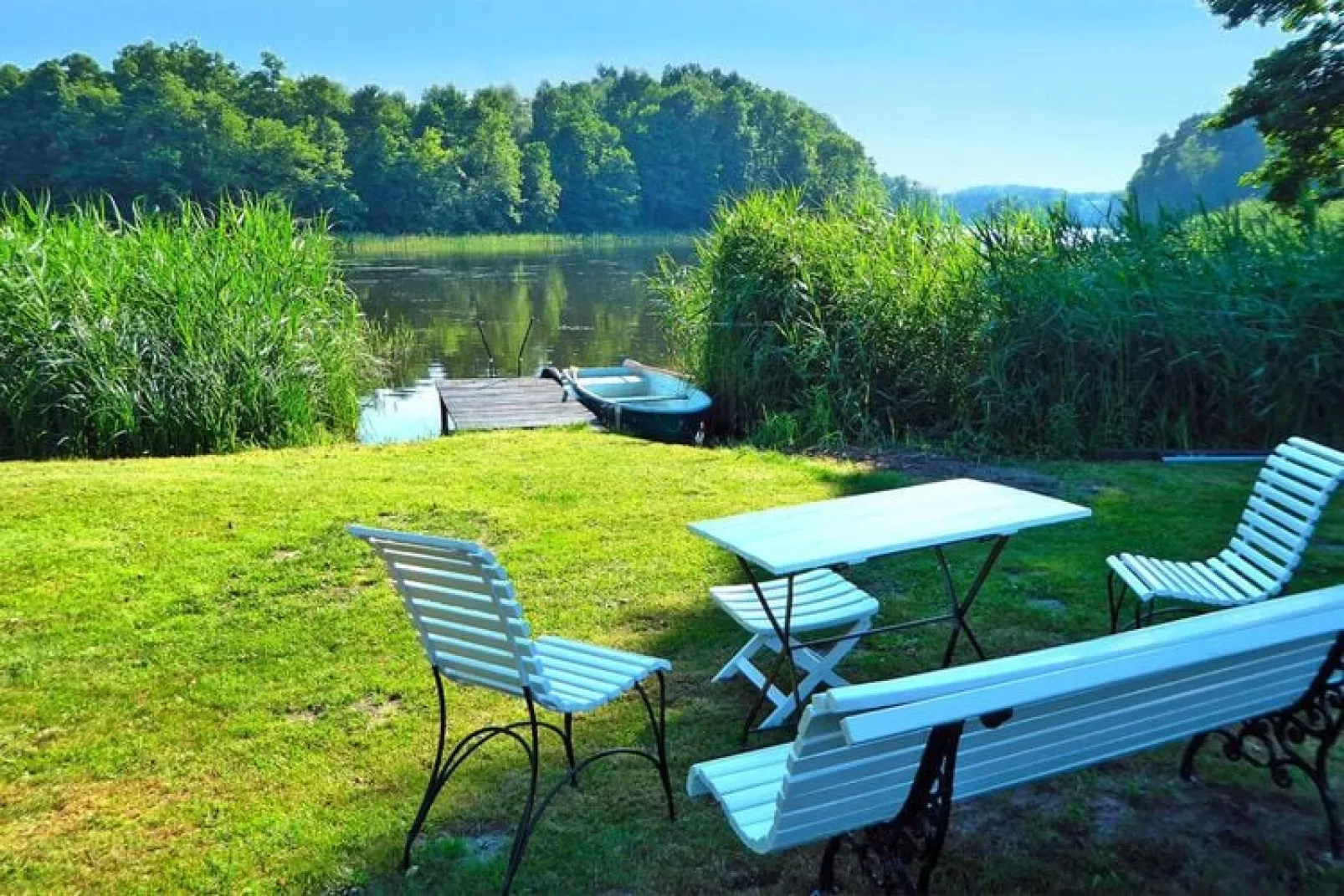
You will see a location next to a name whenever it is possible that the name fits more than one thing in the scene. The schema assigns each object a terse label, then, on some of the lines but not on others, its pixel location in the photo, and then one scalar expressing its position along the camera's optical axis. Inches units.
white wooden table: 128.6
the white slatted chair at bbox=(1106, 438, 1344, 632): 155.7
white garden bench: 76.7
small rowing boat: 422.3
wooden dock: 457.1
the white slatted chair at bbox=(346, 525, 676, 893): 101.1
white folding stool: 146.0
